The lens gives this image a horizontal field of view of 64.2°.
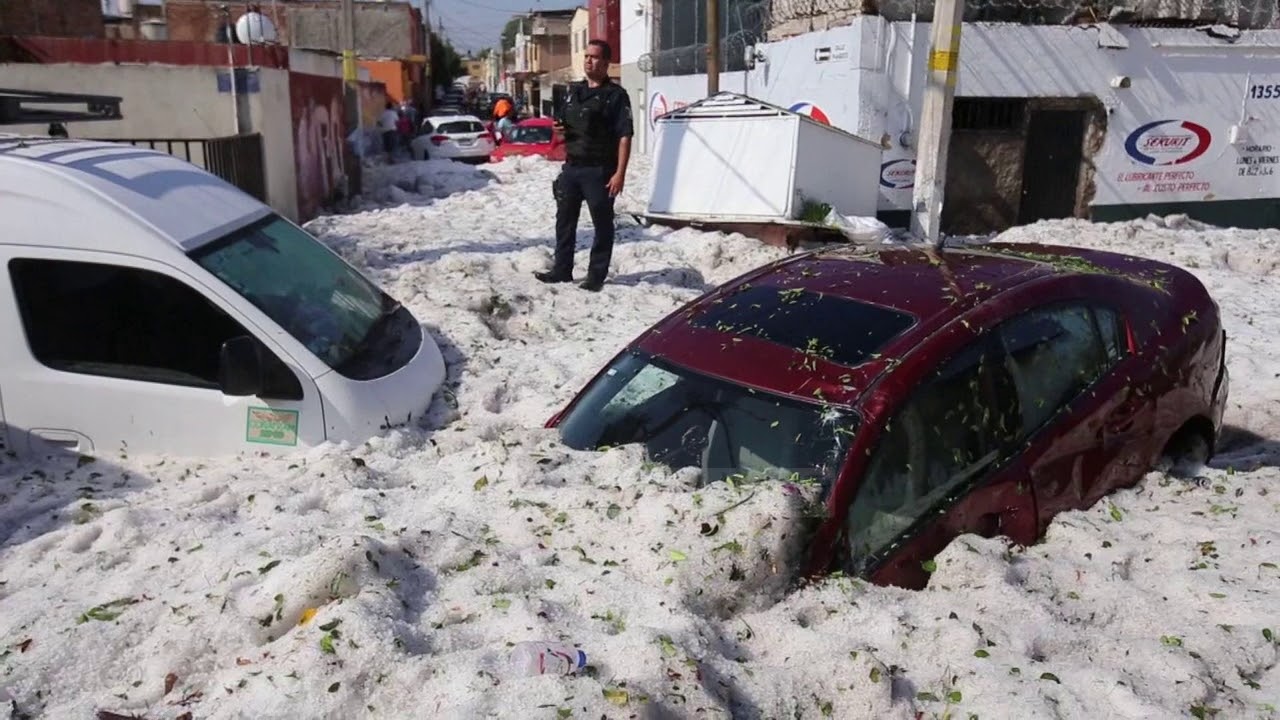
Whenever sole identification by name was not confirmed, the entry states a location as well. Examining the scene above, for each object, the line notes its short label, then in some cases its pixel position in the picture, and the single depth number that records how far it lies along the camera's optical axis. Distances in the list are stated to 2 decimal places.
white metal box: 11.53
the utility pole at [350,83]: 17.83
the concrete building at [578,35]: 53.75
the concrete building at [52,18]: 22.42
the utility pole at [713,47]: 17.59
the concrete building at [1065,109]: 13.53
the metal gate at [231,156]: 10.20
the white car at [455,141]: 24.95
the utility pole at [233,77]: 12.09
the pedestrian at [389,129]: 27.19
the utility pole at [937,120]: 10.54
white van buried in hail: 4.41
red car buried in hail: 3.34
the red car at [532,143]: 22.71
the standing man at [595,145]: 8.16
